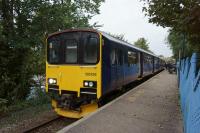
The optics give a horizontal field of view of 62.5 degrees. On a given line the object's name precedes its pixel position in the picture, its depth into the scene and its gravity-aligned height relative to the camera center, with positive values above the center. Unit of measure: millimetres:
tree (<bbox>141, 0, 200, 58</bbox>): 6162 +2185
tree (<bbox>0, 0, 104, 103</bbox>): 8528 +1532
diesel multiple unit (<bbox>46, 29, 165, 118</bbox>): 5325 -171
